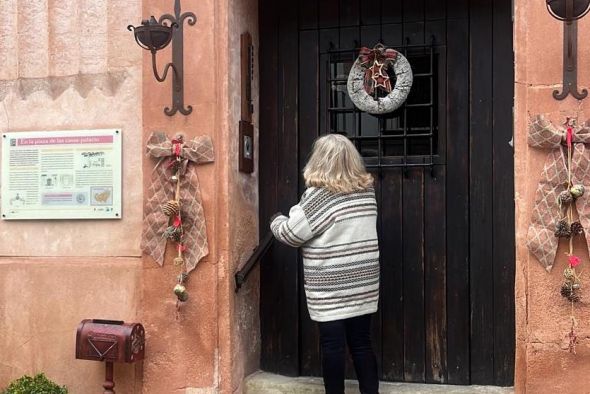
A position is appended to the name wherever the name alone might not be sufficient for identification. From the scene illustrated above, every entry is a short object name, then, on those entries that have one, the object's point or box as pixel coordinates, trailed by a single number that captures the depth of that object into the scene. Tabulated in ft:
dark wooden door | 14.10
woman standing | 12.74
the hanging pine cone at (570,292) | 12.09
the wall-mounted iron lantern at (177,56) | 14.15
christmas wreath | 14.28
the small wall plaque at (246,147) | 14.55
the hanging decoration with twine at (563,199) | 12.10
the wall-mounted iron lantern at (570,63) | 12.25
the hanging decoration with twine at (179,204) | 13.97
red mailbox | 13.70
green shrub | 14.05
